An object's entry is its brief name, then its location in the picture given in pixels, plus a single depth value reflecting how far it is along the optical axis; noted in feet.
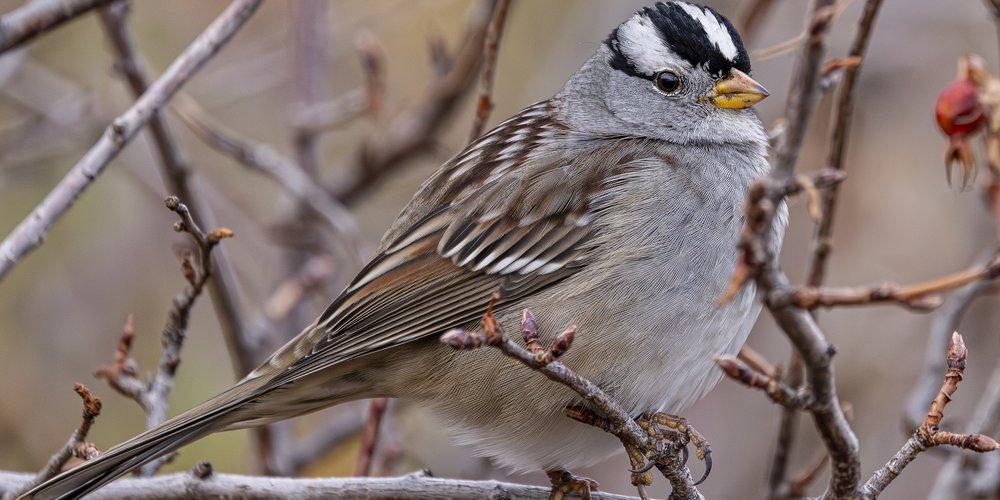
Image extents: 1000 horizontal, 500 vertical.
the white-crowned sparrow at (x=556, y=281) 17.39
